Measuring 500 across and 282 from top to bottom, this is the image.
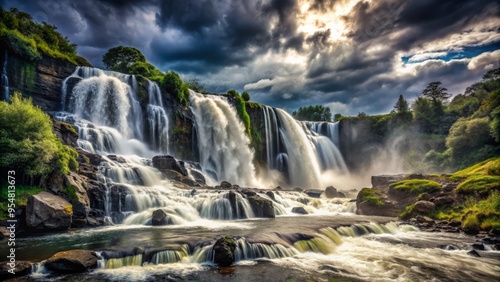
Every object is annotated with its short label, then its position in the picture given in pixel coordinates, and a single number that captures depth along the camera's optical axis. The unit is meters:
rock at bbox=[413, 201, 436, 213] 20.46
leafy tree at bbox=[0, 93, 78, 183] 15.48
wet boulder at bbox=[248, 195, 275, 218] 21.38
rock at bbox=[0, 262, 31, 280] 7.96
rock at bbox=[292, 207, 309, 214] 23.91
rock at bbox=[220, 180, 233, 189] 28.63
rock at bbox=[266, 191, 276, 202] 26.38
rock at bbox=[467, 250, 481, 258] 11.33
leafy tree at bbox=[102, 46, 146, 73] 63.81
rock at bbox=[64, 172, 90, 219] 16.70
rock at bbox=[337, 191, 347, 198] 34.54
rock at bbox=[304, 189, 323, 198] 34.16
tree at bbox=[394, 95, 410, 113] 69.95
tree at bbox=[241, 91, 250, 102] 57.22
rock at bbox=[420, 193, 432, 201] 22.00
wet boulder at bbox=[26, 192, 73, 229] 14.27
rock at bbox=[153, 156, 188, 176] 27.44
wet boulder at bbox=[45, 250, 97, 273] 8.59
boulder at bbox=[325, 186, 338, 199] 34.22
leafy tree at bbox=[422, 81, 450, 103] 67.69
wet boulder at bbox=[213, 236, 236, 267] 9.52
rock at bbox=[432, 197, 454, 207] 20.03
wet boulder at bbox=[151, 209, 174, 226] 16.94
